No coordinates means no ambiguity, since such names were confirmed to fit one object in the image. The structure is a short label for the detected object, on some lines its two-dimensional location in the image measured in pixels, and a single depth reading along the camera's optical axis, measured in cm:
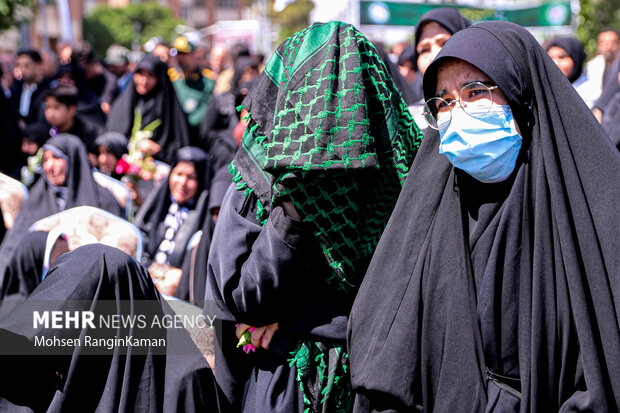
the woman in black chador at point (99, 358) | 214
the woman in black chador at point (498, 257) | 164
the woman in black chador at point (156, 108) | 628
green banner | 1452
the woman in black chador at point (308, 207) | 180
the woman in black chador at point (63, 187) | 433
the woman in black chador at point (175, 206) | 432
